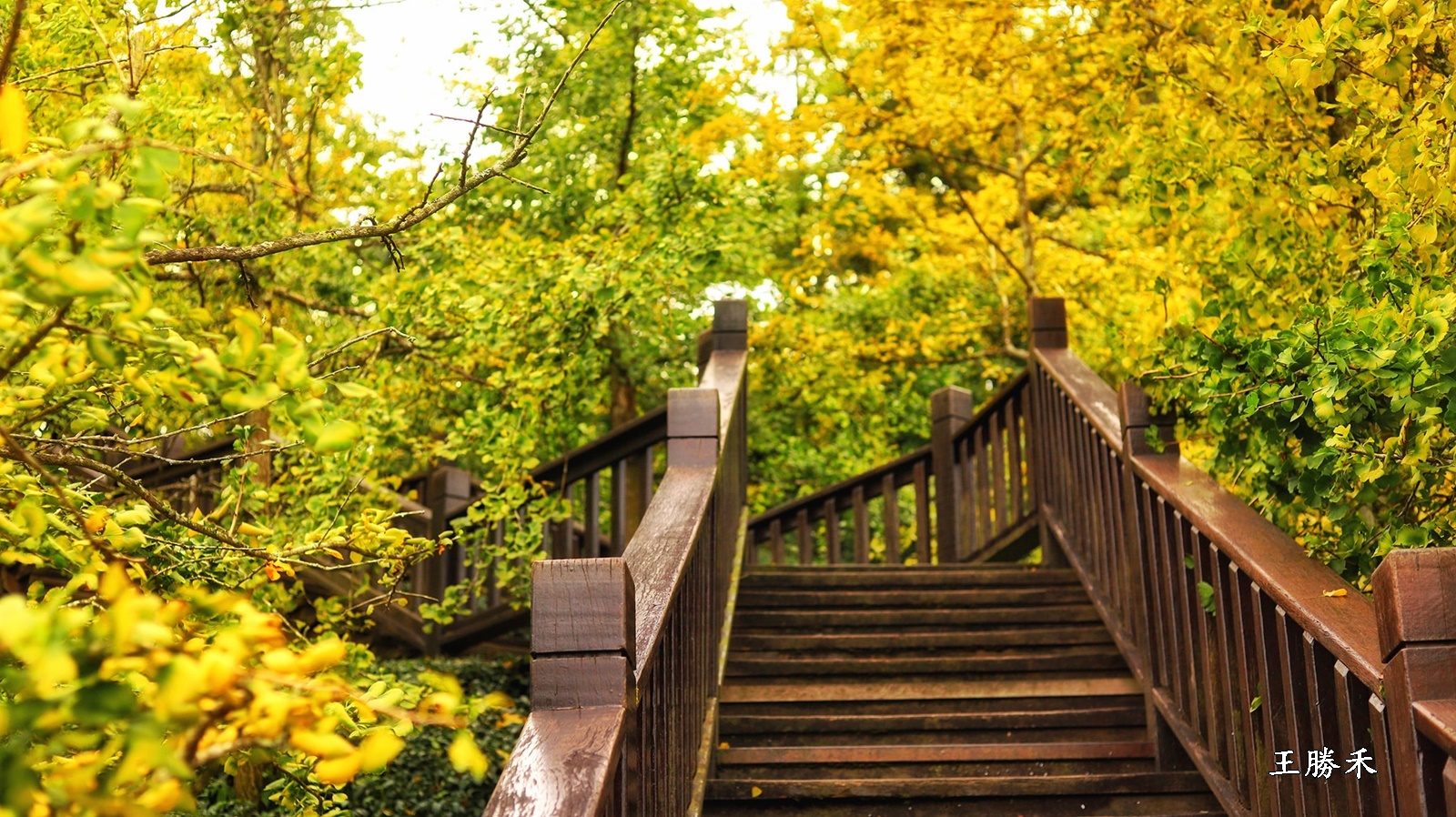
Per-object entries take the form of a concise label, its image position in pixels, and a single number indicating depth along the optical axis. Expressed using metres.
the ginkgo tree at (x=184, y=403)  1.10
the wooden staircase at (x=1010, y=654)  2.16
